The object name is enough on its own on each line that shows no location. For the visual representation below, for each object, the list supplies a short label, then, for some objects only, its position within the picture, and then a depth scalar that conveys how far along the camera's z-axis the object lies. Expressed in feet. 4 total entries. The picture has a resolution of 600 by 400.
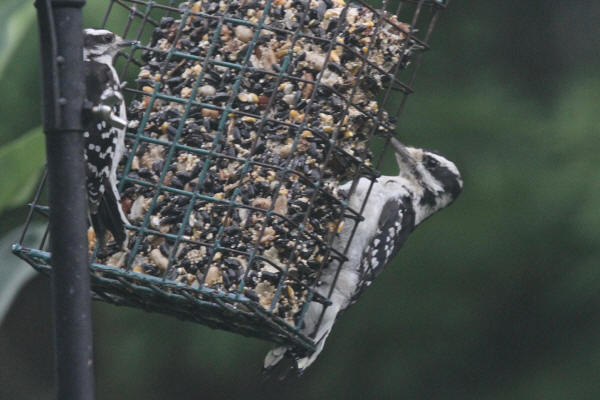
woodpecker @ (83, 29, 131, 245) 17.06
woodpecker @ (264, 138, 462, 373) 19.95
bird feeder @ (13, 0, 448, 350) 17.21
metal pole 10.98
